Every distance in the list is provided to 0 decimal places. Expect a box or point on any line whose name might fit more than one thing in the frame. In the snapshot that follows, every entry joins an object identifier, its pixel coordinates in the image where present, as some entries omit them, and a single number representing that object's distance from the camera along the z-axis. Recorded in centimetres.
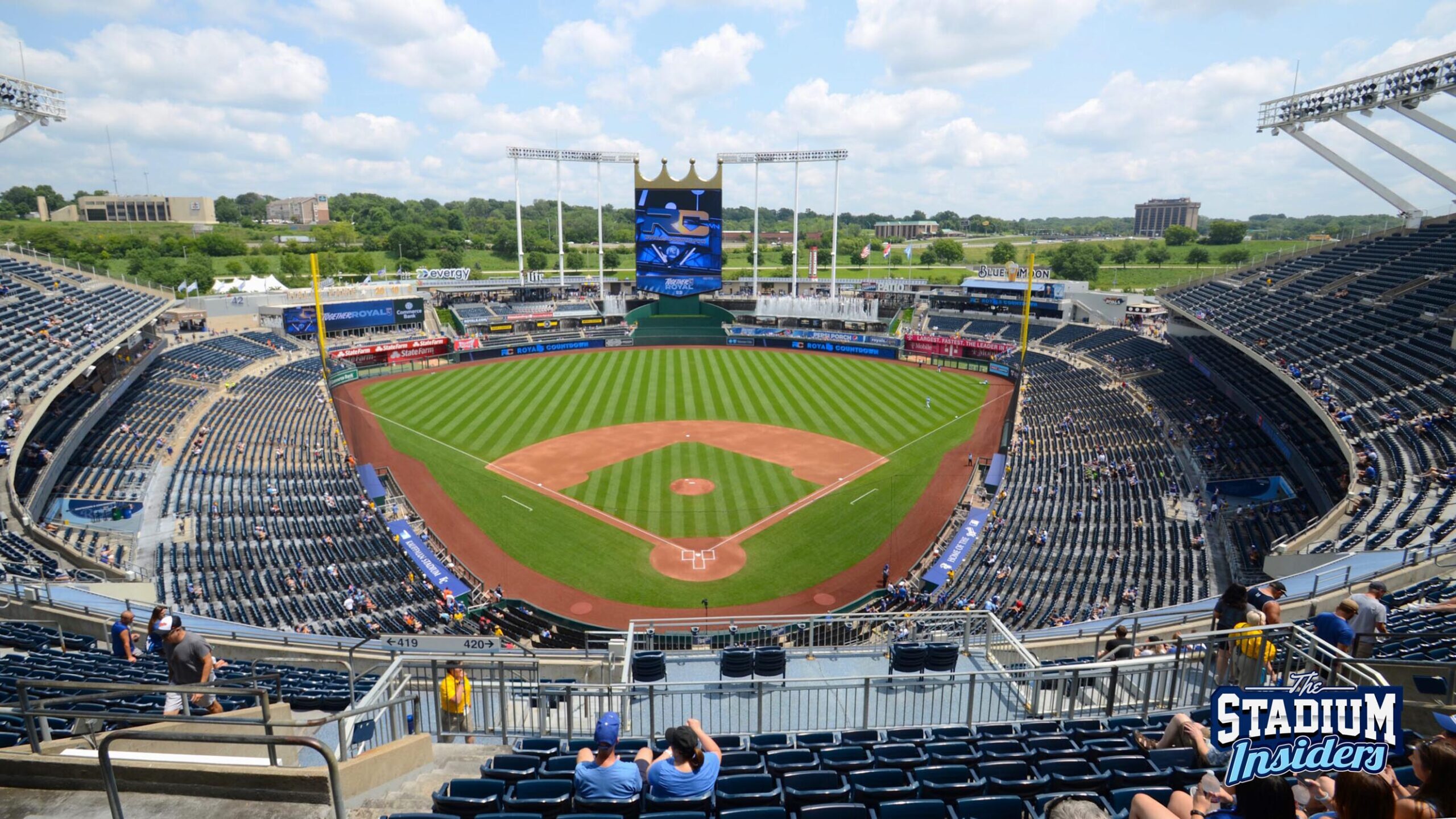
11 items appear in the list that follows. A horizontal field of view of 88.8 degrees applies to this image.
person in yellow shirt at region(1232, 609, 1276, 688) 826
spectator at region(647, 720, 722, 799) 579
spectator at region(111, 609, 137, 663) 1109
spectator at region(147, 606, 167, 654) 1045
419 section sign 1642
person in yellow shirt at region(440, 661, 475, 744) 903
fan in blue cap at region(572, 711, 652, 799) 573
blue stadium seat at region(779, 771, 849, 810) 613
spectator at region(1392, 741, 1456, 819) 412
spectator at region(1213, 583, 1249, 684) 903
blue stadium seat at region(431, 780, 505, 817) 583
